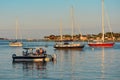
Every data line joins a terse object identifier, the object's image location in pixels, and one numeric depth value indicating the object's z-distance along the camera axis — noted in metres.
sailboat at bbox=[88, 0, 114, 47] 100.79
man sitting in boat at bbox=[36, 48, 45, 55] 47.01
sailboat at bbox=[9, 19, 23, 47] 127.04
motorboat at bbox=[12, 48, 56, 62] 45.77
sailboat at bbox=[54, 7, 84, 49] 90.01
